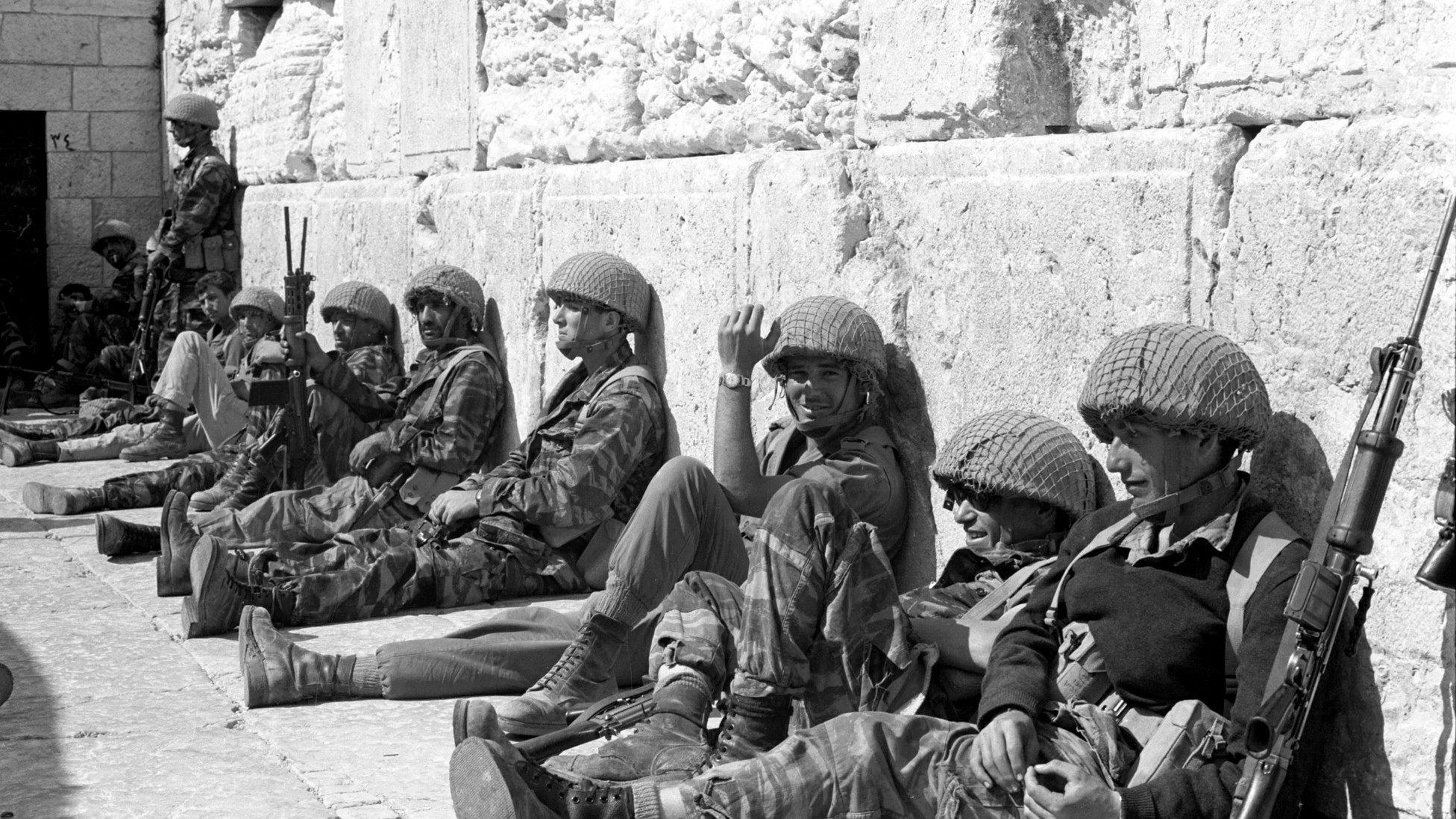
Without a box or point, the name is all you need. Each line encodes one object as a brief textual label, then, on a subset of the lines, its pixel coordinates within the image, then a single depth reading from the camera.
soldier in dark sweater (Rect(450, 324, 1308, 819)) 2.79
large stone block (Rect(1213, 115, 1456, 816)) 2.87
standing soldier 11.06
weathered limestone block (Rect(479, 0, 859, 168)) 4.97
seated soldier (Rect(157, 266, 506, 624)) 6.03
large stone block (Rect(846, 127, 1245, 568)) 3.48
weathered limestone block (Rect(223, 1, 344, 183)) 9.62
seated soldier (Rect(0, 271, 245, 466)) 8.91
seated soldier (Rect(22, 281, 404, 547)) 6.46
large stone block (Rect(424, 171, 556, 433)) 6.61
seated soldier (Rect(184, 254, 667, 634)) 5.17
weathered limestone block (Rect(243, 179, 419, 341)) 8.09
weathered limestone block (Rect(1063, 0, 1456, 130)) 2.99
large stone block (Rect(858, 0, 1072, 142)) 4.12
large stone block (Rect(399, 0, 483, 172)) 7.48
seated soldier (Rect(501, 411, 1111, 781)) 3.28
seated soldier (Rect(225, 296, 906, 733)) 4.11
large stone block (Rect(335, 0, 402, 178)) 8.36
